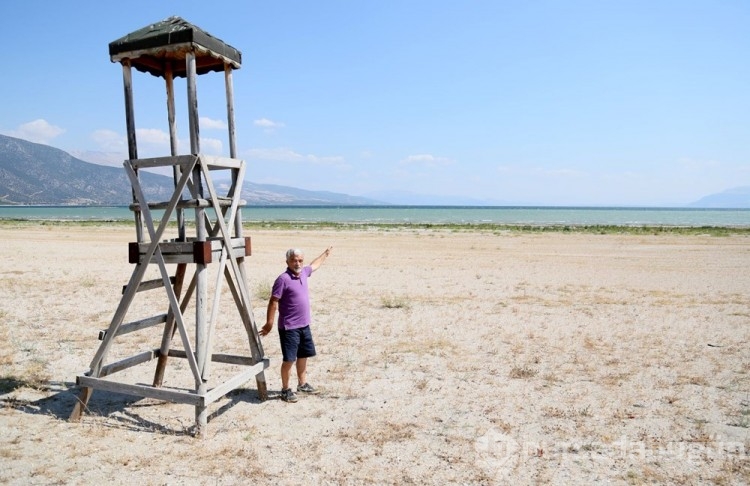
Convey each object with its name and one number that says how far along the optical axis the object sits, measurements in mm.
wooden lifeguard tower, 5258
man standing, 6055
